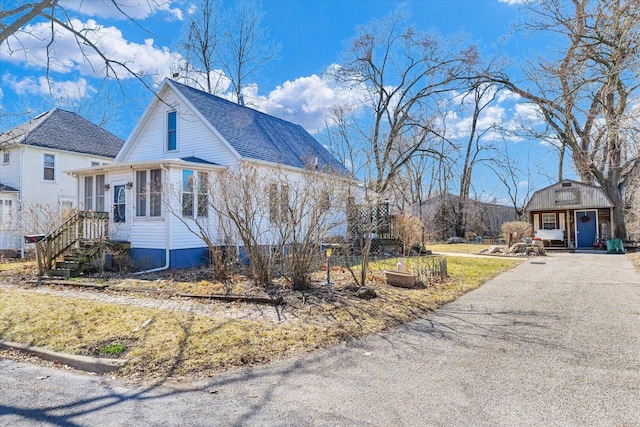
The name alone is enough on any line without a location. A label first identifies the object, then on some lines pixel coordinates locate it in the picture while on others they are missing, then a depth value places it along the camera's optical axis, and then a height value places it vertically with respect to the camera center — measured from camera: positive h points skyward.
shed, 24.02 +0.74
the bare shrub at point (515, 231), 21.84 -0.24
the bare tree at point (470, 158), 33.97 +6.36
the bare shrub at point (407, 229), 15.70 -0.03
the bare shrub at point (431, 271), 10.02 -1.16
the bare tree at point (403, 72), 21.62 +9.36
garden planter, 9.30 -1.20
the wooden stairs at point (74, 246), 11.44 -0.37
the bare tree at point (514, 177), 36.59 +5.02
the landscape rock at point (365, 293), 7.84 -1.29
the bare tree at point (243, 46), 27.08 +13.07
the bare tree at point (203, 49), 26.66 +12.71
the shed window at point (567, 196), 24.52 +1.86
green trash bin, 21.17 -1.18
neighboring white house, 19.39 +3.87
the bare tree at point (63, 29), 7.49 +4.22
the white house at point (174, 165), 12.93 +2.31
